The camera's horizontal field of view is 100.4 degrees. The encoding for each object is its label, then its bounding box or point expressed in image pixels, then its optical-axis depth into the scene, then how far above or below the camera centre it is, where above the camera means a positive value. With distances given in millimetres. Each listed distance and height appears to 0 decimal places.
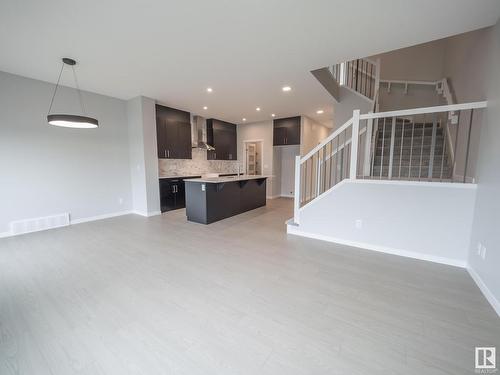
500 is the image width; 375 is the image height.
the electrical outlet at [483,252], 2143 -916
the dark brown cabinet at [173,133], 5367 +857
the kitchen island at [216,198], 4379 -766
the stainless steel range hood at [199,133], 6551 +985
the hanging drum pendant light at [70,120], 2748 +600
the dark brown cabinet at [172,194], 5375 -790
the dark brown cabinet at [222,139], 7047 +878
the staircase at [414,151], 3820 +267
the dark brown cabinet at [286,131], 6754 +1090
